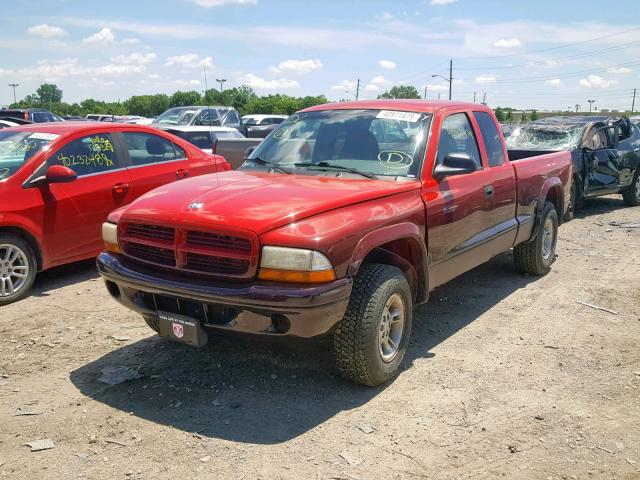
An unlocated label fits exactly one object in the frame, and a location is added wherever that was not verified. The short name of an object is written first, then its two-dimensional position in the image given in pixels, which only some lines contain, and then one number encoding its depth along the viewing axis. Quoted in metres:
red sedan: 5.83
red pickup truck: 3.48
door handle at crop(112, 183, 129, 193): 6.66
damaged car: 10.55
